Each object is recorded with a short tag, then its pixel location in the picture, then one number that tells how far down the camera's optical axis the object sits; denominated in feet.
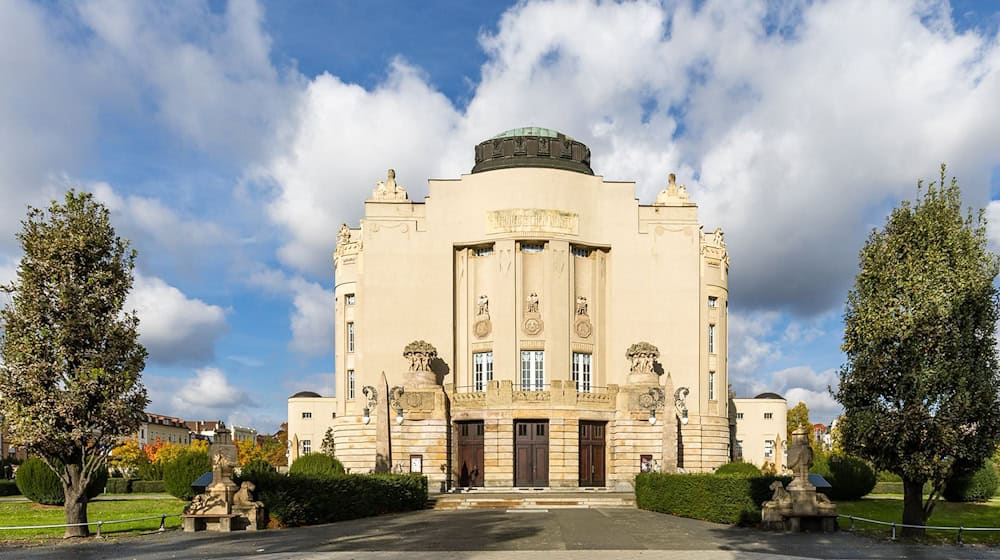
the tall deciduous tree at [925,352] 73.87
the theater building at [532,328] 149.07
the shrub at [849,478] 126.72
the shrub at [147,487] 191.83
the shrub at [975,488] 122.99
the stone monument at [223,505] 77.15
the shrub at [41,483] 123.85
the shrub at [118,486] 192.13
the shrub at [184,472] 126.11
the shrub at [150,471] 203.72
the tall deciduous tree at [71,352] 75.10
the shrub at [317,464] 137.18
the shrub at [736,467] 134.23
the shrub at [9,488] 178.58
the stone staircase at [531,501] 119.75
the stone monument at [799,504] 76.64
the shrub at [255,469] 81.30
